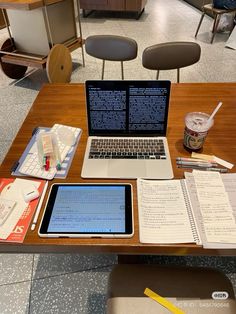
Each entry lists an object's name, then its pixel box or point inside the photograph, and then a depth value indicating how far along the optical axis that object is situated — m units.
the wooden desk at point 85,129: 0.69
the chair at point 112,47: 1.88
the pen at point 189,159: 0.93
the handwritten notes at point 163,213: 0.70
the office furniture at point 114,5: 5.37
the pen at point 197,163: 0.91
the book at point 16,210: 0.71
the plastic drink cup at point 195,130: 0.93
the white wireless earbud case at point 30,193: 0.80
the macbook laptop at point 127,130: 0.91
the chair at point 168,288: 0.79
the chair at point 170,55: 1.75
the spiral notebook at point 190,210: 0.69
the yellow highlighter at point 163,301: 0.78
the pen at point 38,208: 0.74
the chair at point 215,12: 4.02
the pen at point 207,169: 0.89
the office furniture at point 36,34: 2.87
